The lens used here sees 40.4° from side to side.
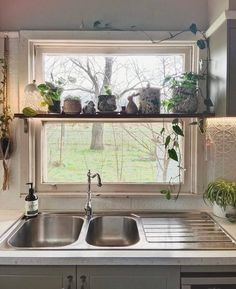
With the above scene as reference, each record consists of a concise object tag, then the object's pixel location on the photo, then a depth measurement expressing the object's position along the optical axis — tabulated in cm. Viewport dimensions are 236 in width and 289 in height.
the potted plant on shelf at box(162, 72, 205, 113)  197
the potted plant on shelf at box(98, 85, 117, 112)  199
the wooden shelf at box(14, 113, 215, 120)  195
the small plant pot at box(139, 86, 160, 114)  197
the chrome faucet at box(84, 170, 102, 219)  200
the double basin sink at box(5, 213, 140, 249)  196
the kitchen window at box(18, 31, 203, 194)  215
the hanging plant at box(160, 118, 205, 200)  206
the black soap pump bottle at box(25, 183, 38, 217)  201
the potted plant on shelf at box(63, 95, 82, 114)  198
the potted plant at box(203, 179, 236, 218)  191
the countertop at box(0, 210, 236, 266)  146
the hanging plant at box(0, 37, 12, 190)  208
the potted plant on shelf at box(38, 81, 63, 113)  198
